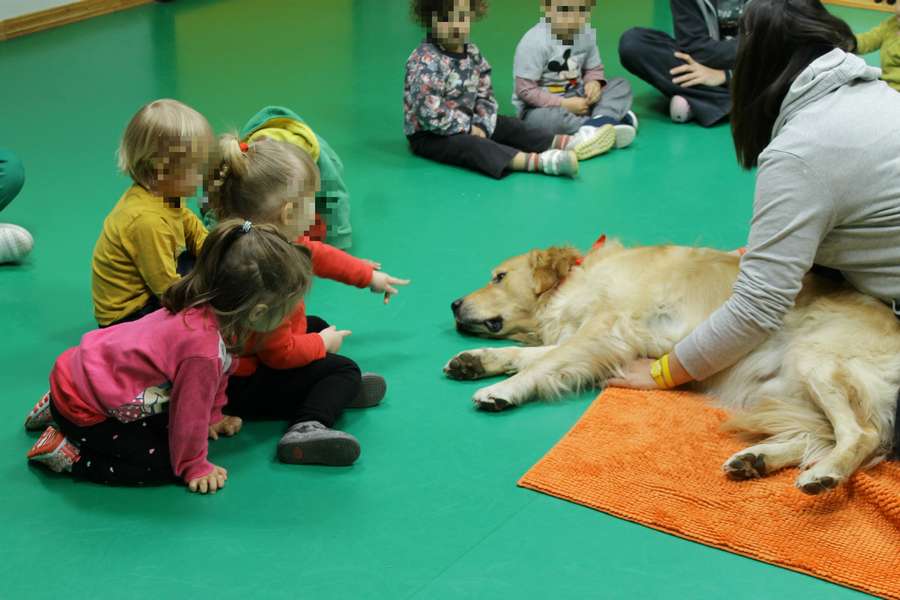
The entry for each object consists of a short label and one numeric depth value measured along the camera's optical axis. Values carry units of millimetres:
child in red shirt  3018
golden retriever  2736
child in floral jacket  5168
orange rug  2455
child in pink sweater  2627
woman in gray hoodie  2656
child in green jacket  4109
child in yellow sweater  3049
